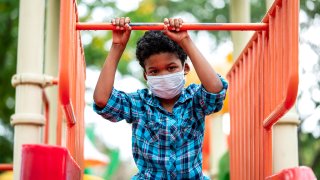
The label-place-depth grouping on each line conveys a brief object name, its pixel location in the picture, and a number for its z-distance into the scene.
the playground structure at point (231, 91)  3.52
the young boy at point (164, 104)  4.33
